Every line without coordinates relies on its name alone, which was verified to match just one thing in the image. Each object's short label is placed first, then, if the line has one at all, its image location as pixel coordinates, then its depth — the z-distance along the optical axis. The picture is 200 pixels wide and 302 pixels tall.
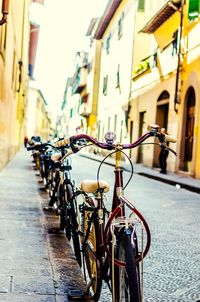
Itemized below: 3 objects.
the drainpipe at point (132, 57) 25.80
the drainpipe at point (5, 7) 7.55
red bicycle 2.42
